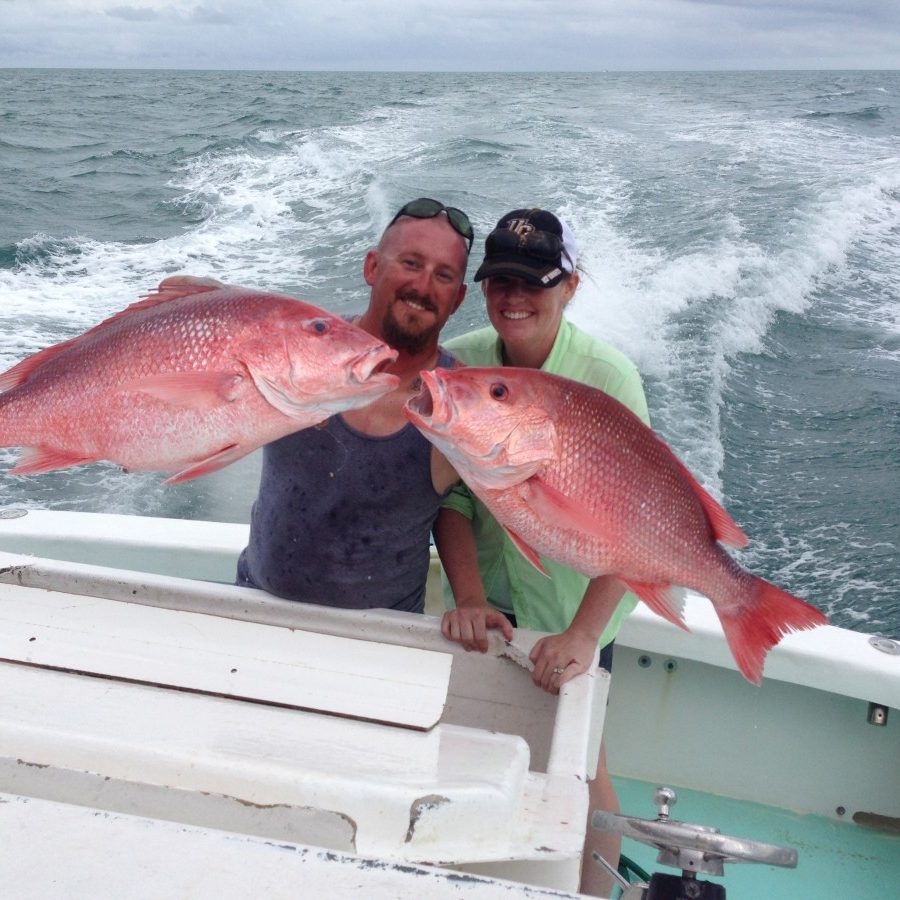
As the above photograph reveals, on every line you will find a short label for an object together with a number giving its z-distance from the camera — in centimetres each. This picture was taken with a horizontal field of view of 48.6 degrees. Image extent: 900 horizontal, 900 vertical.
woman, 235
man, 245
